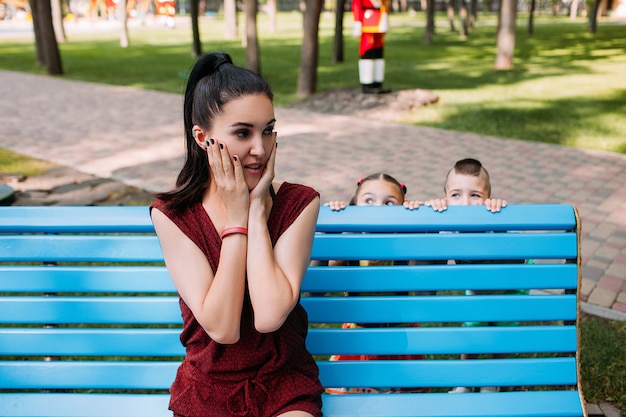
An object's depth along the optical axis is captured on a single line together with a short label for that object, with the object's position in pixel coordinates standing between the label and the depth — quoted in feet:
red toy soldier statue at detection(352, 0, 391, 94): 36.09
